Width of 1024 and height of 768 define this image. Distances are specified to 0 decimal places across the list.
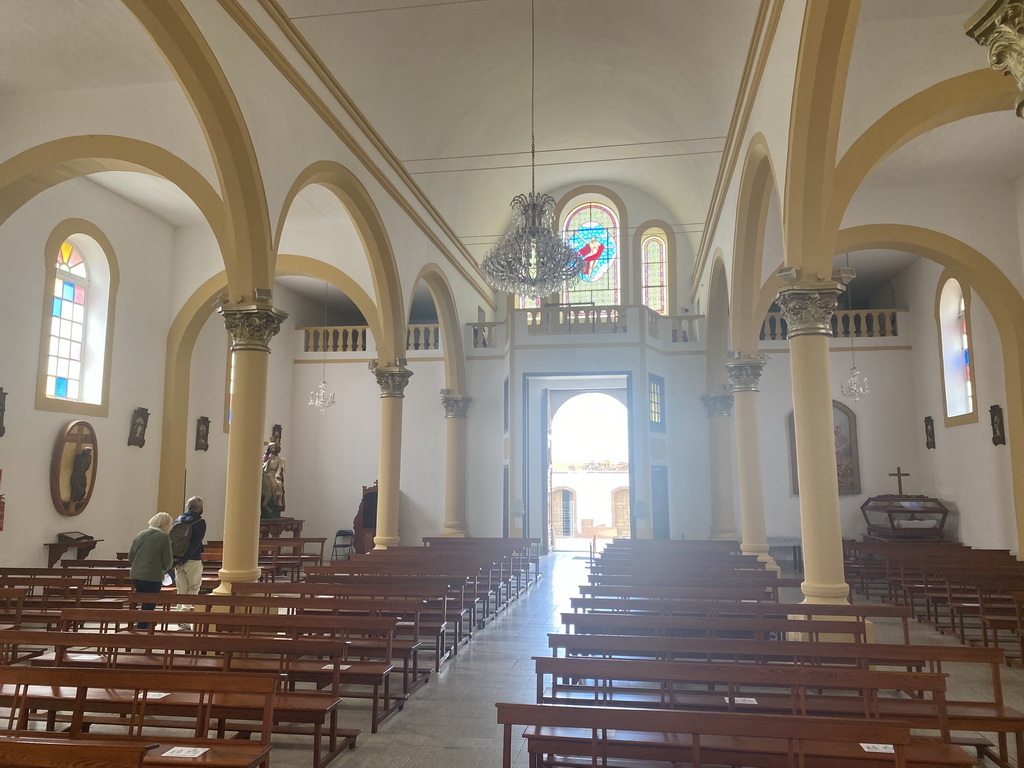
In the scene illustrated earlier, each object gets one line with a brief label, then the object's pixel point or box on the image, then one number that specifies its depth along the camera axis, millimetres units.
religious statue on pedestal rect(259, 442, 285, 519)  17188
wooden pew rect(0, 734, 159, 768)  2561
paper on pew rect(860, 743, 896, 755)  3540
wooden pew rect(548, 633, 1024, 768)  4270
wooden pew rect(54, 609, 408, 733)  5207
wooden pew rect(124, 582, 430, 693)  6215
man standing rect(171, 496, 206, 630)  8969
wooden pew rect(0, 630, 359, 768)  4543
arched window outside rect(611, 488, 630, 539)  31391
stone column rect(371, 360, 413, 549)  13406
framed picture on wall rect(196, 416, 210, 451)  15781
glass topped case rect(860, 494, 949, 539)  14898
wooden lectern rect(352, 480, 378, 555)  17719
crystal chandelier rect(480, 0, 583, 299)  11180
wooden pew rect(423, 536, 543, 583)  13327
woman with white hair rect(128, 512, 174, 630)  7988
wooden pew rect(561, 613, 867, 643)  5500
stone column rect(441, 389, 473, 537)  17562
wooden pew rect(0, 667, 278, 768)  3535
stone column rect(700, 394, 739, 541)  17172
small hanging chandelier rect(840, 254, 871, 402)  16109
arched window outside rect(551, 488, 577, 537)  31750
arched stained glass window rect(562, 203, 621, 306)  21031
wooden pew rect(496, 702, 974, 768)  2951
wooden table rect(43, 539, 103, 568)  11539
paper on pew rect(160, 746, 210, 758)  3498
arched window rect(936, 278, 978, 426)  14586
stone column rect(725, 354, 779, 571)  11859
